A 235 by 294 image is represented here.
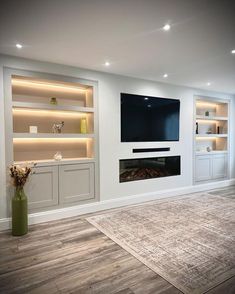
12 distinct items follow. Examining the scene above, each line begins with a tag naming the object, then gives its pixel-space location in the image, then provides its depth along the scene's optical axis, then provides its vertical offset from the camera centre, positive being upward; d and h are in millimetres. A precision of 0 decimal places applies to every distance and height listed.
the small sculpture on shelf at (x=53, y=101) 3770 +747
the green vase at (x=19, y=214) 3104 -1025
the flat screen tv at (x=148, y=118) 4531 +549
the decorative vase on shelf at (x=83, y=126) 4105 +329
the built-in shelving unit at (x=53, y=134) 3539 +154
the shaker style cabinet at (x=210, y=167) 5754 -706
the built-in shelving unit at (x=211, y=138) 5789 +113
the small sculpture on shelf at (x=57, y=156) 3812 -236
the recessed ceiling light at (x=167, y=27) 2408 +1323
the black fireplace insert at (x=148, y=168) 4582 -584
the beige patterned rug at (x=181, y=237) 2213 -1338
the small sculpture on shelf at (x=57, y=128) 3921 +282
